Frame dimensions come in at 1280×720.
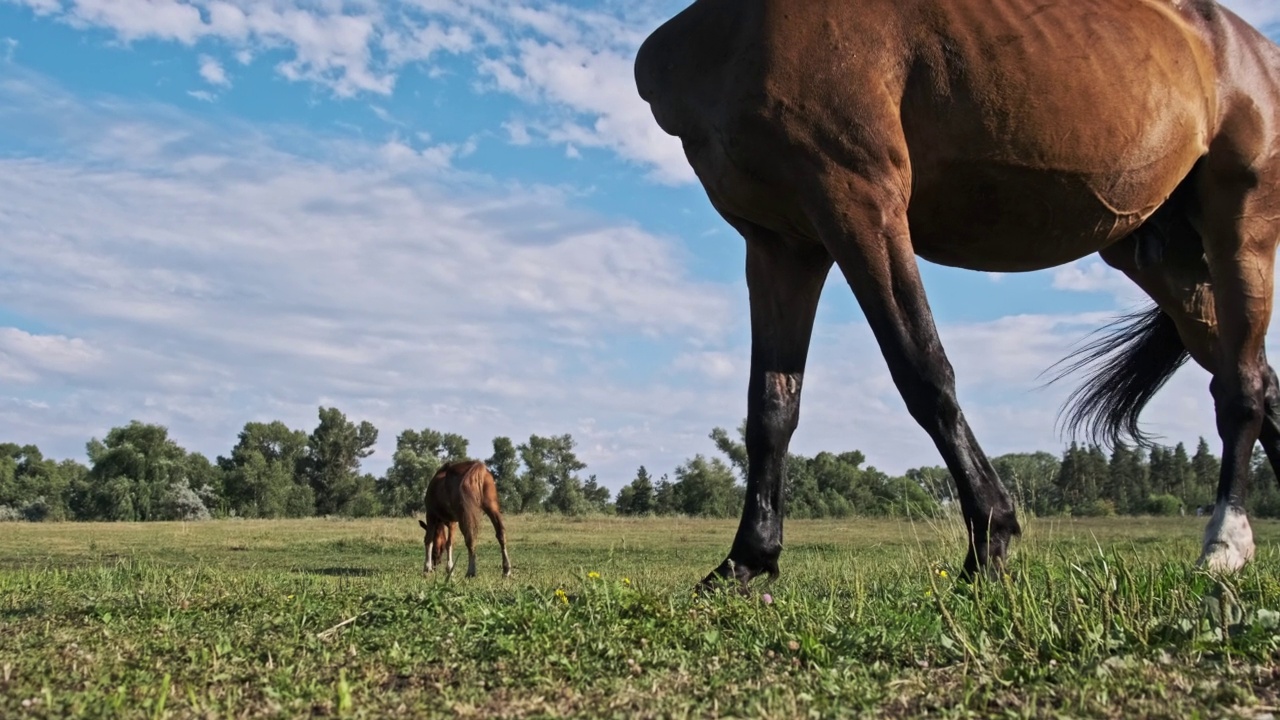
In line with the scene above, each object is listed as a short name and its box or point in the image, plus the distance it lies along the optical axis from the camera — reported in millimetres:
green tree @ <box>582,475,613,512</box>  74375
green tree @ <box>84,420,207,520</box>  61438
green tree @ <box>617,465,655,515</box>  63875
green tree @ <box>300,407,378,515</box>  87312
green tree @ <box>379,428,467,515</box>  74375
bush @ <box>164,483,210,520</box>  55844
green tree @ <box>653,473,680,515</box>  62406
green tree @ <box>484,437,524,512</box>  80750
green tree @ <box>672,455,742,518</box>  60719
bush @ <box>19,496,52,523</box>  62906
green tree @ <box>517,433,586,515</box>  75875
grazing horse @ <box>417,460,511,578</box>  19953
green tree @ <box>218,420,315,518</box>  74688
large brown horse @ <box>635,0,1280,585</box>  3697
